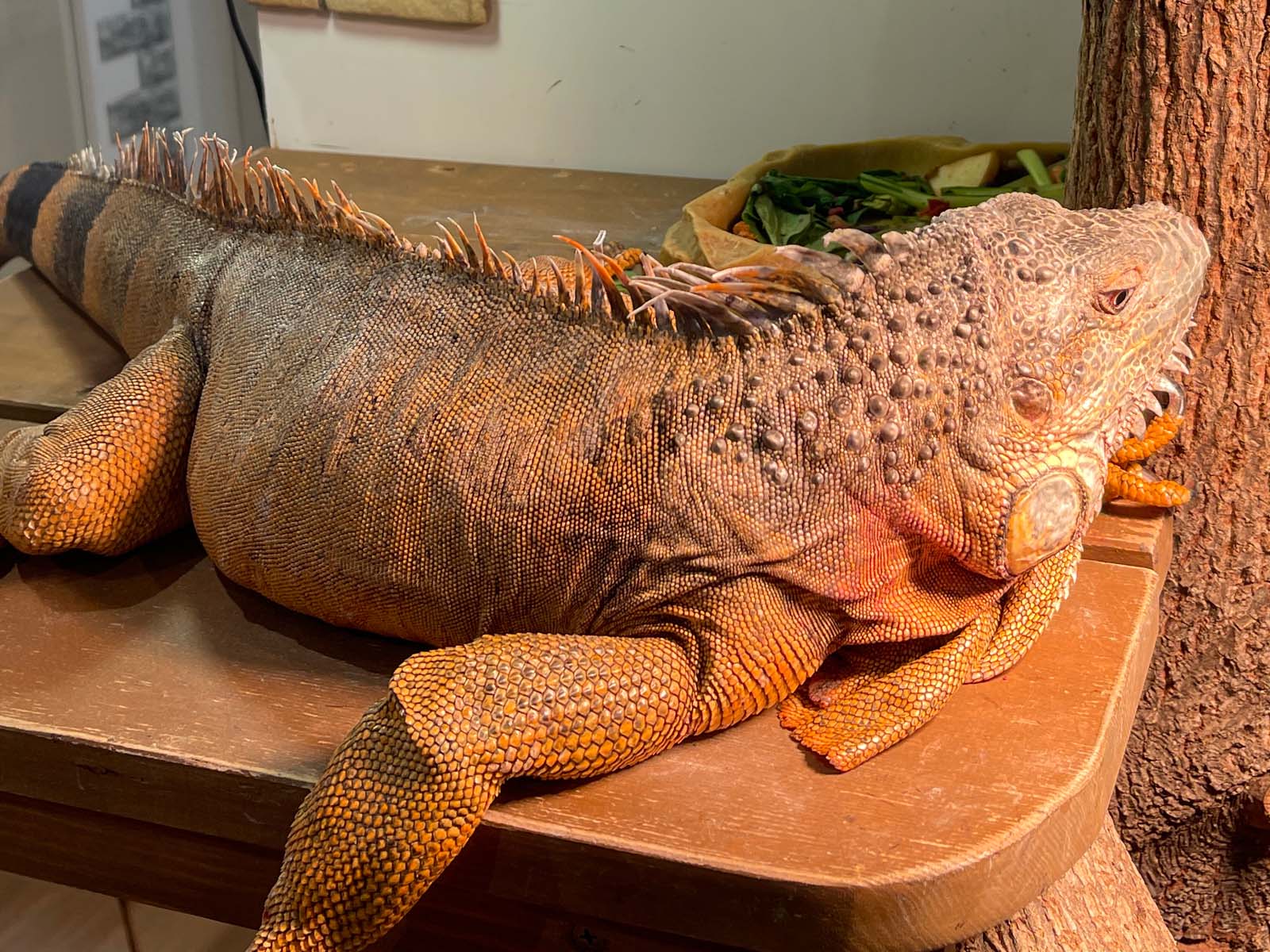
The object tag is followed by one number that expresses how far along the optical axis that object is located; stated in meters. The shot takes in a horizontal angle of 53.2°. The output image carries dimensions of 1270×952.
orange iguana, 0.42
